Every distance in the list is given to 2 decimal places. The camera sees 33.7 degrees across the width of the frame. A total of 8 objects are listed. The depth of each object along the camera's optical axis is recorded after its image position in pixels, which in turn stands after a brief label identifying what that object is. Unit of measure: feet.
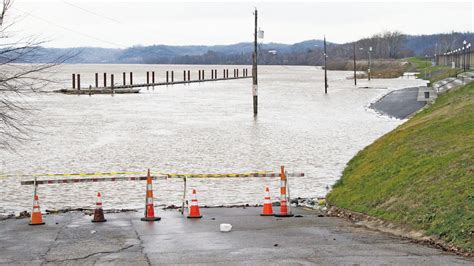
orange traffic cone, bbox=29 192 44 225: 52.80
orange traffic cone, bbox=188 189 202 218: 55.93
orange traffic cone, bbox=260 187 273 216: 56.65
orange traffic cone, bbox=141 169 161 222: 54.44
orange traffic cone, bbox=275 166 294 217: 56.13
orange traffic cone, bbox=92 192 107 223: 53.75
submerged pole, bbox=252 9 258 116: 191.42
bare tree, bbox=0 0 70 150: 61.67
